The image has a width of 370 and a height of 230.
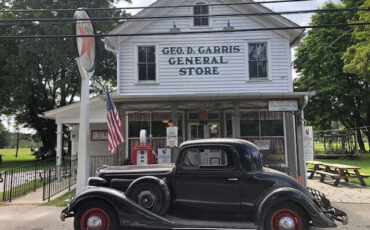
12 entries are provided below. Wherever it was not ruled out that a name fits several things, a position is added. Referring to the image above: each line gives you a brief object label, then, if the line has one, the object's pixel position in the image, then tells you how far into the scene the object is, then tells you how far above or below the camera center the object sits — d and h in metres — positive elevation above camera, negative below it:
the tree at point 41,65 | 21.78 +6.54
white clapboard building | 11.09 +3.07
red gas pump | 8.71 -0.44
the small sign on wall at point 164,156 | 10.41 -0.57
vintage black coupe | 4.52 -0.99
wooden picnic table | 10.42 -1.41
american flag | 7.47 +0.45
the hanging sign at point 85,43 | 7.22 +2.77
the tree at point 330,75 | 25.06 +6.18
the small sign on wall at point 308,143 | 9.81 -0.14
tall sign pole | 7.27 +1.59
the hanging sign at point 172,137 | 9.61 +0.14
